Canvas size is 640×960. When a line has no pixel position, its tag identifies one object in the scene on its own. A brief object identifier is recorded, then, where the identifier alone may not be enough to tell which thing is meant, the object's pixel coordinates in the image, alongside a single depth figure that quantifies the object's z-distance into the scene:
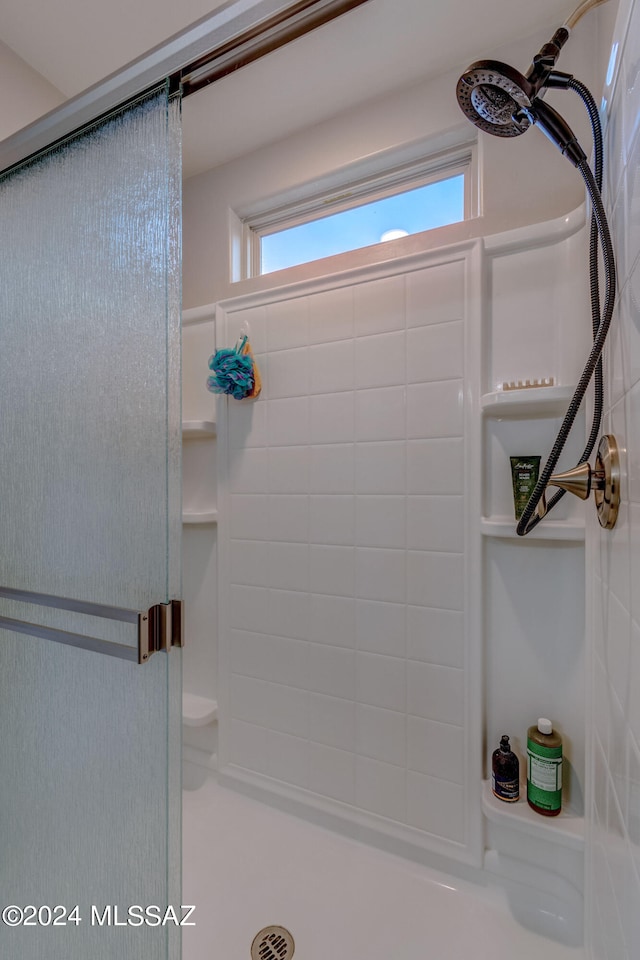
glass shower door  0.71
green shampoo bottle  1.01
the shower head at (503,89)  0.60
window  1.28
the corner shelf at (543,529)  1.01
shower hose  0.69
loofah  1.39
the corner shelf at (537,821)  0.99
